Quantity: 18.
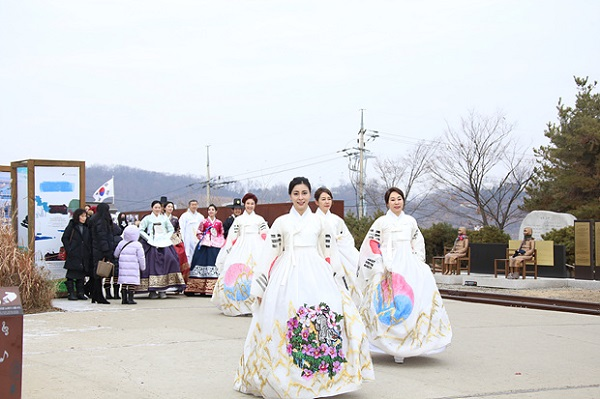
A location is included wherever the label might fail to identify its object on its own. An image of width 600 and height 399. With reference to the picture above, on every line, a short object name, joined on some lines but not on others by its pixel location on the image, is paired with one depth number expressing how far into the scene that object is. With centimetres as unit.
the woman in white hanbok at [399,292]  809
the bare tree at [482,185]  3731
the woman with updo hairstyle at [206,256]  1595
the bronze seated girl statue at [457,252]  2412
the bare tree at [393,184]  4441
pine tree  3027
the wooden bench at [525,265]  2118
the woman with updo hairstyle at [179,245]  1606
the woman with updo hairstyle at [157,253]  1503
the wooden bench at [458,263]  2395
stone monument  2645
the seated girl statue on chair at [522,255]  2133
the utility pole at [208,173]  6600
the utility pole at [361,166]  4597
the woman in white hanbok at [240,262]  1230
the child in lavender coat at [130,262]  1394
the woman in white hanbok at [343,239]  946
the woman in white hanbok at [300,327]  610
